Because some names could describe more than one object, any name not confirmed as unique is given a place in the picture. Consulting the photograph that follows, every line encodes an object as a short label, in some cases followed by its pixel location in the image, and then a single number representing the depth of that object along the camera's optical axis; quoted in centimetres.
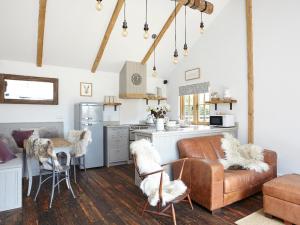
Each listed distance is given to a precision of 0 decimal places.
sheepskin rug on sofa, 322
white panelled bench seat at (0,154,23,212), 289
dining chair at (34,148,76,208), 315
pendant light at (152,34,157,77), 402
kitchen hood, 579
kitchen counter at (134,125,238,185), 337
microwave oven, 446
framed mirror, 464
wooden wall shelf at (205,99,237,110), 461
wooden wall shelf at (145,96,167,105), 627
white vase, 360
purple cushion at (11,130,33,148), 454
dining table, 326
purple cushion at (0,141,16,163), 315
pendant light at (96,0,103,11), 247
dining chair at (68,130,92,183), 383
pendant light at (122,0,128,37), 281
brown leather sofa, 271
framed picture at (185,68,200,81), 563
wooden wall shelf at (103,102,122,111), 565
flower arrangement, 363
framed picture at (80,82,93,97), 557
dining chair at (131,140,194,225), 236
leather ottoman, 237
